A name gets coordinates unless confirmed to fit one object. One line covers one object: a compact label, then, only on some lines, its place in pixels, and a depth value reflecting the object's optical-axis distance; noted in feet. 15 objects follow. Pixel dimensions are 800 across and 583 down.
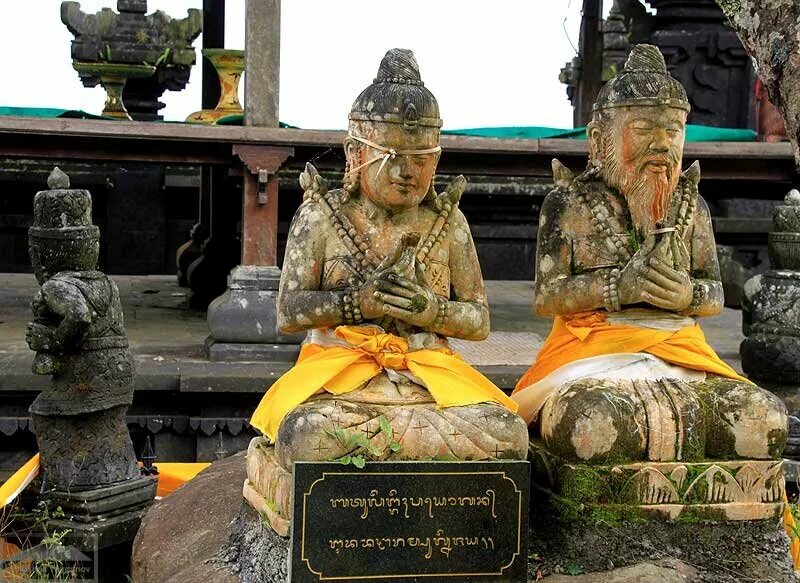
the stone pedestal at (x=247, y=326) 26.18
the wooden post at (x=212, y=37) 38.27
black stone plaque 13.64
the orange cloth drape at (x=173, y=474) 22.16
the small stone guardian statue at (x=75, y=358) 18.52
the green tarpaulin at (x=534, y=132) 27.91
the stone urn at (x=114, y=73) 43.31
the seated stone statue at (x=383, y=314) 14.01
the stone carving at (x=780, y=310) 25.54
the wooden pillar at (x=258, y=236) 26.27
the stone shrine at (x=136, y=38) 45.24
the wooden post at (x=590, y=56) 36.27
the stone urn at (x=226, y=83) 34.01
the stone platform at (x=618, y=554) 14.42
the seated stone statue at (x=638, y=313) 14.67
